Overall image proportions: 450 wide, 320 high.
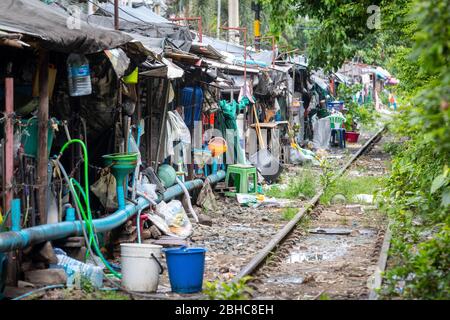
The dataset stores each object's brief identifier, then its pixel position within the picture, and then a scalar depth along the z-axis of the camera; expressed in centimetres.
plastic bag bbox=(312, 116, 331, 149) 3356
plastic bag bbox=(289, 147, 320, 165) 2692
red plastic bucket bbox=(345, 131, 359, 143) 3869
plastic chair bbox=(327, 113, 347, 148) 3462
